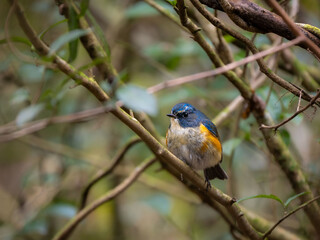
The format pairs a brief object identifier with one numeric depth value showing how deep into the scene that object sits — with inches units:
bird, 302.4
